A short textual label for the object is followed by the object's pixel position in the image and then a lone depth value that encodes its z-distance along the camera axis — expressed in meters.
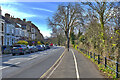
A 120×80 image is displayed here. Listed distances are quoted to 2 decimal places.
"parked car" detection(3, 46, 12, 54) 29.76
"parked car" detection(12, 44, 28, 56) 26.80
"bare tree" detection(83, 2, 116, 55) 13.14
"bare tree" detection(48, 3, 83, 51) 47.79
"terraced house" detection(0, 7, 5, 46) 36.47
